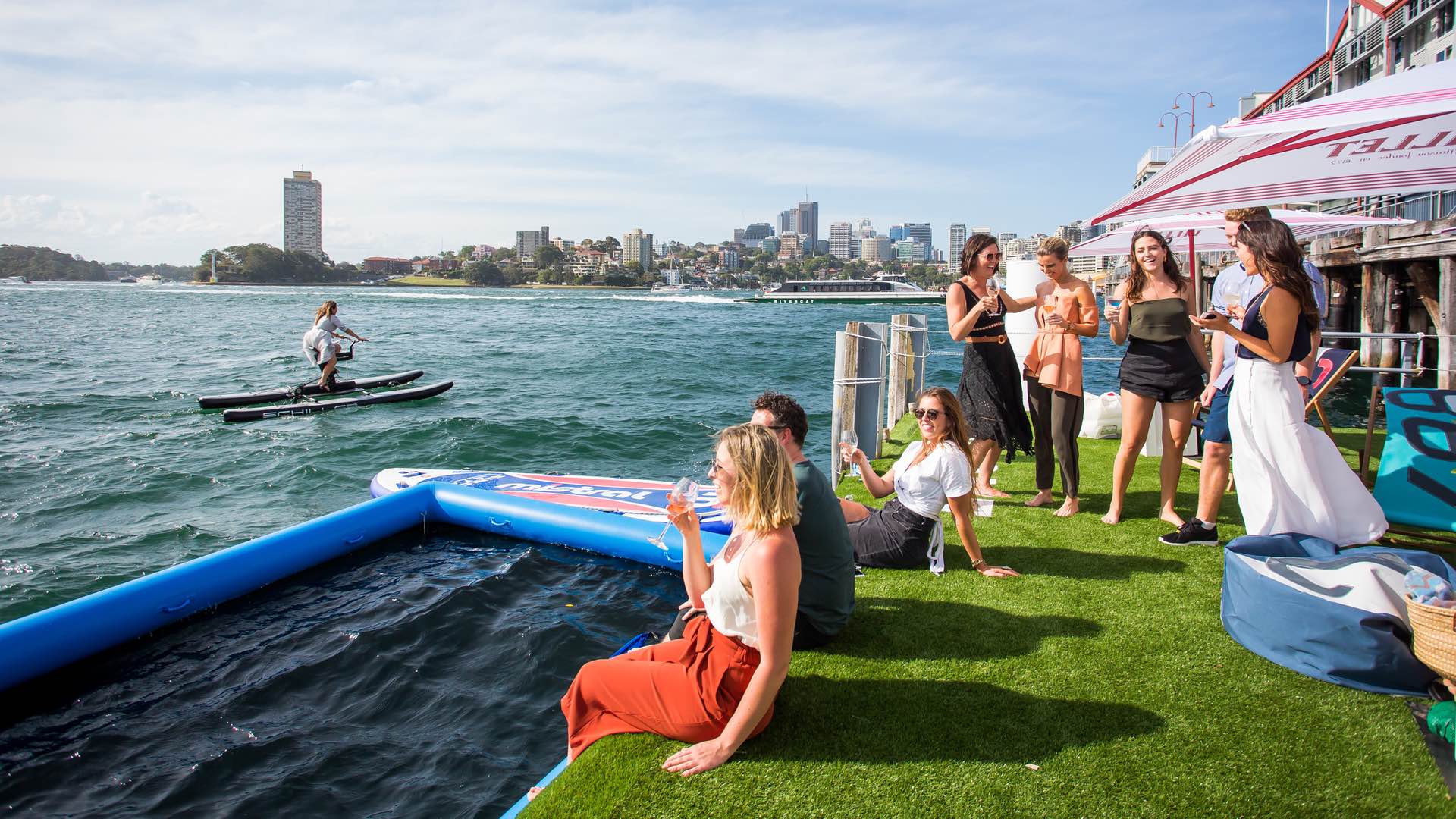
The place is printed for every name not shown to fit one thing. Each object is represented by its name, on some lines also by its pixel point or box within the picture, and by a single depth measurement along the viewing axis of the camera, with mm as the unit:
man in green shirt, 3453
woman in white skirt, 3721
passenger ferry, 86438
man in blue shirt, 4434
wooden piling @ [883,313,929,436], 9539
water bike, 15438
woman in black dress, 5359
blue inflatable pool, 4570
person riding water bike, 15867
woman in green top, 4871
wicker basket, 2729
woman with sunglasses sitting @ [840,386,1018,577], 4309
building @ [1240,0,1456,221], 18281
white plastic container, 8328
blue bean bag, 3016
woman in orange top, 5363
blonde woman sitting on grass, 2631
